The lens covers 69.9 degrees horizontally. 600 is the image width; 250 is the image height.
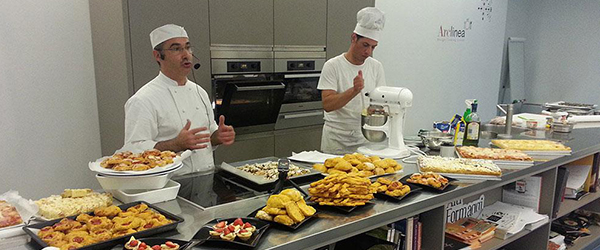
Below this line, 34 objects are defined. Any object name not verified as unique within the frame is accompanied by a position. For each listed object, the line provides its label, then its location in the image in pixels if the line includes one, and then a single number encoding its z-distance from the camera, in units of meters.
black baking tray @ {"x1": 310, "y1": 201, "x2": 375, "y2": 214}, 1.64
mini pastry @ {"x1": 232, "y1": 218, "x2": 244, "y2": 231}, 1.40
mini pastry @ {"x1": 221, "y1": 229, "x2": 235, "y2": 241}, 1.33
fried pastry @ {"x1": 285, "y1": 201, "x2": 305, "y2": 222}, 1.49
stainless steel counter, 1.43
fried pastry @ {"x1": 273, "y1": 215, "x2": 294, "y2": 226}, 1.47
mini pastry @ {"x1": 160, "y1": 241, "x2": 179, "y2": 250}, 1.25
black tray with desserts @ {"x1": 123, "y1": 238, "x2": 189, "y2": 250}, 1.26
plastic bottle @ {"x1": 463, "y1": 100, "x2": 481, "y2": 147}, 2.81
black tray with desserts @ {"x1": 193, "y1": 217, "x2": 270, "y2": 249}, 1.34
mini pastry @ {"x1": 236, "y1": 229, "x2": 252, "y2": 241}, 1.34
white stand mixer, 2.54
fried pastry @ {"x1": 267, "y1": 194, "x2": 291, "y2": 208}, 1.55
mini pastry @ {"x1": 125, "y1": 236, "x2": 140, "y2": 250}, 1.25
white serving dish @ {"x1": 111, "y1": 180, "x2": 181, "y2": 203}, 1.68
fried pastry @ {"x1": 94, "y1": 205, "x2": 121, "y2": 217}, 1.46
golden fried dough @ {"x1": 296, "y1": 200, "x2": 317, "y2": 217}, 1.55
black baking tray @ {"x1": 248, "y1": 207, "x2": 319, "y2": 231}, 1.47
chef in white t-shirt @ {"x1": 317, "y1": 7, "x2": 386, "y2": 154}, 3.22
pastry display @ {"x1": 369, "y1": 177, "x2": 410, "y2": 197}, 1.81
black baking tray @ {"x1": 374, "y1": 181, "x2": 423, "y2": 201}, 1.80
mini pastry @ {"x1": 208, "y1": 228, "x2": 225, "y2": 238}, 1.35
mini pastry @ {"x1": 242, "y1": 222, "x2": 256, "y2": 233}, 1.39
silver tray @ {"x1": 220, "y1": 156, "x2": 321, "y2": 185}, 1.91
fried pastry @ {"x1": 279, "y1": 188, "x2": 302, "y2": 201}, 1.60
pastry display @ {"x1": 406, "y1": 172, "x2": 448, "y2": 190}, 1.95
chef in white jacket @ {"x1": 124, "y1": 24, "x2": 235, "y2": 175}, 2.45
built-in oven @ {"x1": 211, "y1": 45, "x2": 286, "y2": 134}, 3.82
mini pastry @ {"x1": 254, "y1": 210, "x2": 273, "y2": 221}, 1.52
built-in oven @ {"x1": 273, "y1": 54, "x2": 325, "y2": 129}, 4.35
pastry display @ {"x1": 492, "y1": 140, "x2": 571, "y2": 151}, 2.67
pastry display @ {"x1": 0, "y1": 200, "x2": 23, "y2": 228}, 1.42
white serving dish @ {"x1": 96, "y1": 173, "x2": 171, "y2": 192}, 1.69
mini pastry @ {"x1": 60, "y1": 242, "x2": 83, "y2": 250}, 1.22
